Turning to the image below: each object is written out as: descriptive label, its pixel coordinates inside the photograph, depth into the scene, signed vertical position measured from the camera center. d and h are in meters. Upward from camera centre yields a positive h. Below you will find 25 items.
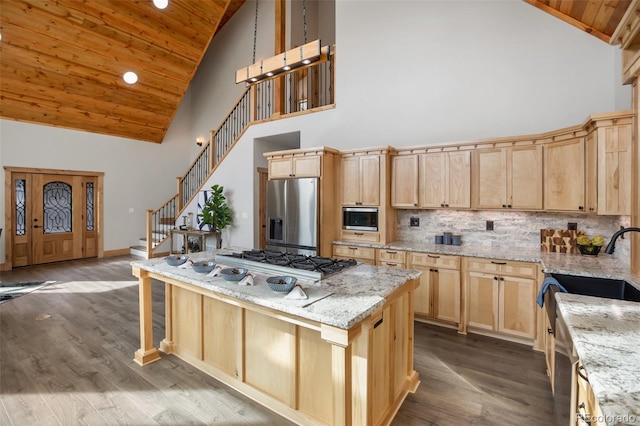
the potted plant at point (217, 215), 6.50 -0.06
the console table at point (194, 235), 6.73 -0.51
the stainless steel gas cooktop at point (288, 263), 2.26 -0.42
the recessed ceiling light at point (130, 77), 6.60 +2.93
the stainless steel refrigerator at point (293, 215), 4.42 -0.05
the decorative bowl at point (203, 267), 2.38 -0.44
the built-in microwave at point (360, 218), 4.27 -0.10
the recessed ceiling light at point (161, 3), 5.69 +3.89
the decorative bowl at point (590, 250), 3.04 -0.40
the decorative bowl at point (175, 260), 2.64 -0.42
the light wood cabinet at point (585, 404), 1.05 -0.72
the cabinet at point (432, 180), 3.77 +0.40
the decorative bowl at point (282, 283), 1.87 -0.45
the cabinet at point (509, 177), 3.35 +0.38
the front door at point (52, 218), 6.61 -0.12
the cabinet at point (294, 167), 4.46 +0.69
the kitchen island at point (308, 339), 1.68 -0.89
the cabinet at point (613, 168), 2.45 +0.35
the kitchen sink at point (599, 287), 2.17 -0.58
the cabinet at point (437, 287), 3.50 -0.89
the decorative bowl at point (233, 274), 2.14 -0.44
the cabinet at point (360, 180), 4.24 +0.45
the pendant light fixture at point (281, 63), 2.35 +1.22
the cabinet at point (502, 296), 3.12 -0.90
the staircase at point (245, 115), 6.49 +2.09
